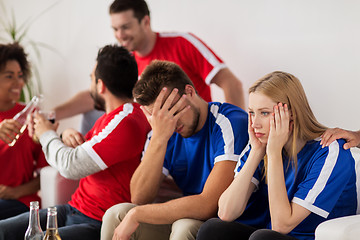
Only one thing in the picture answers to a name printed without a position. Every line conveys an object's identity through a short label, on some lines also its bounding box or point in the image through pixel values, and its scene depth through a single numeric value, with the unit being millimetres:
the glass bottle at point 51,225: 2964
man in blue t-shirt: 3282
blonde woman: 3036
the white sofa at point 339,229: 2911
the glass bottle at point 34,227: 3061
